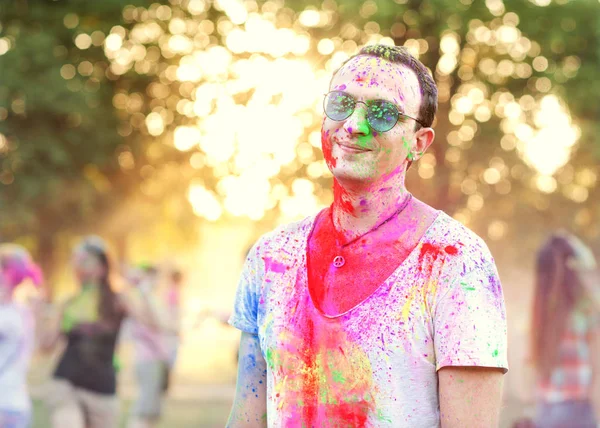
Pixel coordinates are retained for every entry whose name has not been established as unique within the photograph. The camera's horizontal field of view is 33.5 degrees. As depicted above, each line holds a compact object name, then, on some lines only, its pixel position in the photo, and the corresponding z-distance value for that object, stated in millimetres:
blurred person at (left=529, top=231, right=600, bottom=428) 7270
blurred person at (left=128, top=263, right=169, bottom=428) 9398
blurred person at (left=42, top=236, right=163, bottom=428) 7832
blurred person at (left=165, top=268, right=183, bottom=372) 9797
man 2250
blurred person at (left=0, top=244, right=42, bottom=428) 6777
